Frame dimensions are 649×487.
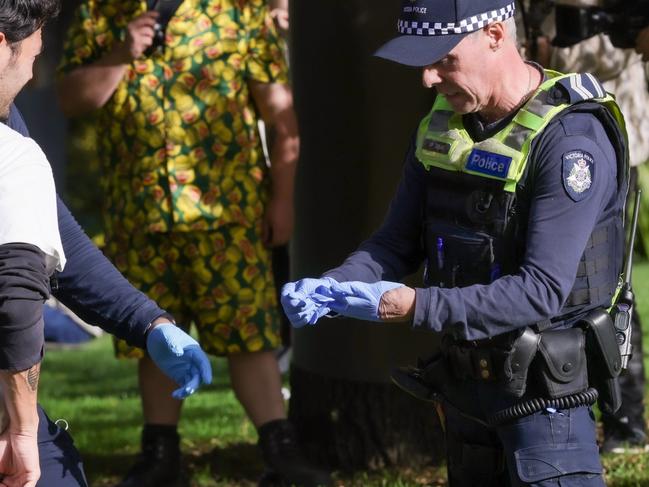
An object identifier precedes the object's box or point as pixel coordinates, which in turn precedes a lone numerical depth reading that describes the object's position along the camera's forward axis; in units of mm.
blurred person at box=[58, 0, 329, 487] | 9617
